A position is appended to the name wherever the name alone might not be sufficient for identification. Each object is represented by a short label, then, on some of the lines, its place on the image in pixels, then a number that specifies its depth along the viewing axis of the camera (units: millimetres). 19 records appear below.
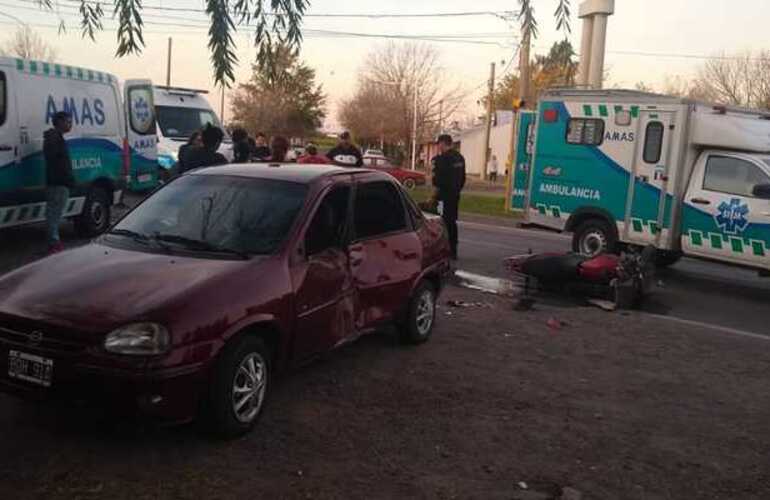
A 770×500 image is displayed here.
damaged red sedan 3947
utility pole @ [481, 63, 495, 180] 44975
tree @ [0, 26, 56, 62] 34431
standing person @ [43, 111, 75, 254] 9586
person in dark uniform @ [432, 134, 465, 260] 11453
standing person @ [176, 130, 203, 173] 9031
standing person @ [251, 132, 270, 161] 14834
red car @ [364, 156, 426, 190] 35344
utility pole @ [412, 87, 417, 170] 56906
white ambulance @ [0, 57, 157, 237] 9688
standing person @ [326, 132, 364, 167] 12288
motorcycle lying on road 9188
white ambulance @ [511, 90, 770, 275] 10578
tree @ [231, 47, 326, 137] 70062
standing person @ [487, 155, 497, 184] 48344
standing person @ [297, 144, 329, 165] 11745
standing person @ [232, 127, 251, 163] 12094
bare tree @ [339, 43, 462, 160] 62562
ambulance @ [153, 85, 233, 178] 18719
